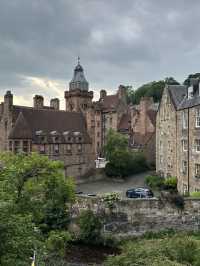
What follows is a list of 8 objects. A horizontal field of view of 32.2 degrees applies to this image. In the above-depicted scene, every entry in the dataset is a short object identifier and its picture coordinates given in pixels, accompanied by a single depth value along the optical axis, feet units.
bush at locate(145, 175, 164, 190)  159.19
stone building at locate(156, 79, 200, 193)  134.62
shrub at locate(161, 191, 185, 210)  104.12
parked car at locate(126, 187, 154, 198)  132.77
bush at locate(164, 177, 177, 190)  151.53
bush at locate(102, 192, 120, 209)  102.94
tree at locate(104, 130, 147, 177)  190.29
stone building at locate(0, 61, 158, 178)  175.94
